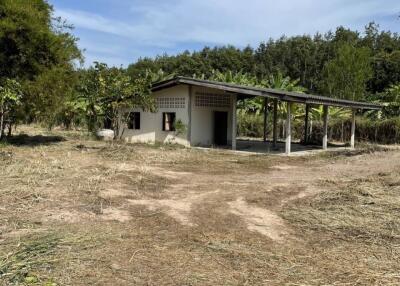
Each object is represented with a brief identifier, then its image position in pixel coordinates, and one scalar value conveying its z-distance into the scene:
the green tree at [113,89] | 20.25
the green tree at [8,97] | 15.60
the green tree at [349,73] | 37.28
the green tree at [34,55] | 18.53
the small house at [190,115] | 22.42
